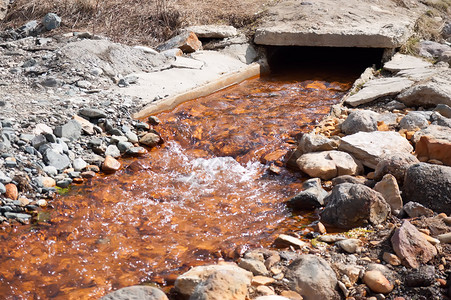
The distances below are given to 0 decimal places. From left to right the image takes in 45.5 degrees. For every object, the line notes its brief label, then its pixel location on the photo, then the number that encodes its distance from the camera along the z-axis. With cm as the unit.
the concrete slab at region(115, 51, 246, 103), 696
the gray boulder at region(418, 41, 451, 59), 862
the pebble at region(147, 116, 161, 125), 644
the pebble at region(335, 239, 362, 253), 377
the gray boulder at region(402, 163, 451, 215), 423
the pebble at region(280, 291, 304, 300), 321
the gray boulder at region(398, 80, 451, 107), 643
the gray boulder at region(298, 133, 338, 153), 562
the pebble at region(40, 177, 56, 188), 500
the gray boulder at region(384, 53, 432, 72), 786
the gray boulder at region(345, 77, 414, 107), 688
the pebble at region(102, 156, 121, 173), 545
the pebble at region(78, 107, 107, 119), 611
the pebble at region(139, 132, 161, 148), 606
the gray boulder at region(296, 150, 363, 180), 526
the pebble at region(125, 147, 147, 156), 581
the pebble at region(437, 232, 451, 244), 363
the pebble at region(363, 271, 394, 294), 330
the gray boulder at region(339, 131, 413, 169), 526
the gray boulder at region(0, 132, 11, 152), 514
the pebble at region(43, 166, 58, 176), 514
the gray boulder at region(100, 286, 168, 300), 304
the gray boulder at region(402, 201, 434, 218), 417
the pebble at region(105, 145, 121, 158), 573
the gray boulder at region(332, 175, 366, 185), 491
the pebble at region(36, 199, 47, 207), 474
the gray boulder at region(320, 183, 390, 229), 423
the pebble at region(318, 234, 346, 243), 399
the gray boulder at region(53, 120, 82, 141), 566
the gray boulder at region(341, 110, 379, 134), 589
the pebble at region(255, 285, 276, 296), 317
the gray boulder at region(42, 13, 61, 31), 889
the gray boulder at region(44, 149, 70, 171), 526
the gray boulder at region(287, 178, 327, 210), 473
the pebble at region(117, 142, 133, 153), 586
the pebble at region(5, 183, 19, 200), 468
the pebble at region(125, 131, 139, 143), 604
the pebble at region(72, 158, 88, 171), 536
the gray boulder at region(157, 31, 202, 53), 854
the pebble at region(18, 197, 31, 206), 468
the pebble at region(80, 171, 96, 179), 531
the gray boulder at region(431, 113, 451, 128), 582
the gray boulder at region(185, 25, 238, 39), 905
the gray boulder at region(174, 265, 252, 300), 317
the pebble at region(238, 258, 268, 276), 347
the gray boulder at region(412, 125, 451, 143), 530
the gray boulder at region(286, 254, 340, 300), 325
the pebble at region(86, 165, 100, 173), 543
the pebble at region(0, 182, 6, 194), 466
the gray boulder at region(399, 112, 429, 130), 588
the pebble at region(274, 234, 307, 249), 397
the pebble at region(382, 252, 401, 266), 350
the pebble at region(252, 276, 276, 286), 331
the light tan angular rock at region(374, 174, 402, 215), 439
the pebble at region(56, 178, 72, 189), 507
